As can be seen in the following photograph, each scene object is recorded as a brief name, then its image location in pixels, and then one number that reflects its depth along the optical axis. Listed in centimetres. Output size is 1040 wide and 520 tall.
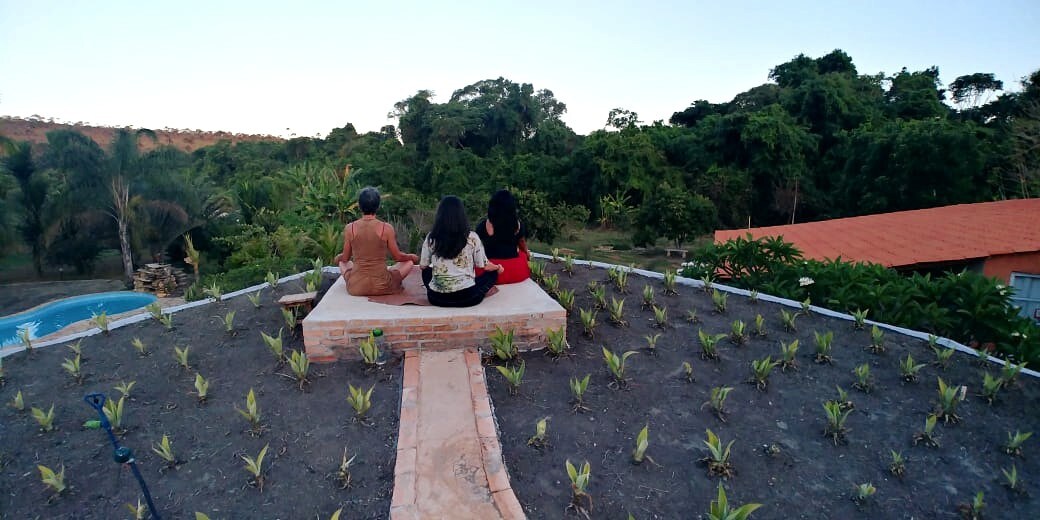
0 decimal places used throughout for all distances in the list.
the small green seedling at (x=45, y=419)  339
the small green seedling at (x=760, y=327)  473
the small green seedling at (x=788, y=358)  425
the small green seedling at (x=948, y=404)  361
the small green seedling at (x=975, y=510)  278
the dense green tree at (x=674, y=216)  1915
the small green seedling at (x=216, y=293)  560
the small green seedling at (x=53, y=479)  283
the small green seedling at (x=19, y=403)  365
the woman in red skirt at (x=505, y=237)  498
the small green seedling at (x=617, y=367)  398
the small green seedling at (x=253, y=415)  338
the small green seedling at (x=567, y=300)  523
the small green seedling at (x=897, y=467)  312
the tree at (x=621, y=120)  3331
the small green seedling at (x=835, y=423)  344
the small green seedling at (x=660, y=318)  497
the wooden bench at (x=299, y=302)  499
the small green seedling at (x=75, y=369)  407
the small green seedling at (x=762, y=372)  399
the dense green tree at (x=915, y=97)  2728
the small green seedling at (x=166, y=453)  310
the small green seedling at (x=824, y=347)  436
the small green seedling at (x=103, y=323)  491
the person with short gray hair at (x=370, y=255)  455
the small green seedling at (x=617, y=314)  499
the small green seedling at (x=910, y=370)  407
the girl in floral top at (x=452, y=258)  431
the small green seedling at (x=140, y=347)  446
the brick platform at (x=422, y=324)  417
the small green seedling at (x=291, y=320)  468
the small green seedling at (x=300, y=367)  387
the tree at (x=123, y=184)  1608
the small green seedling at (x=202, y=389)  374
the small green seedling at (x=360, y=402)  347
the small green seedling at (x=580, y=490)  281
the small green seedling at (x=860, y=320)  490
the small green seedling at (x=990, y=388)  381
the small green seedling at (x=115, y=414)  343
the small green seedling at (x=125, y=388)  375
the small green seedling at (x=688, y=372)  406
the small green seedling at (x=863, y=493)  288
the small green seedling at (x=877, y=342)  451
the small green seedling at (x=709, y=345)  437
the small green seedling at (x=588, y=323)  474
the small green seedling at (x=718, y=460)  307
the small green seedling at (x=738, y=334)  462
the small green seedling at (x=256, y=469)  293
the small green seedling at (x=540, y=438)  326
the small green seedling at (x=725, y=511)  259
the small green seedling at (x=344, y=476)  295
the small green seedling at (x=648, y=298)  543
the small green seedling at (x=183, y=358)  420
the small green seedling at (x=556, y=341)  432
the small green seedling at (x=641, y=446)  312
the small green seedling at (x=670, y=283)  586
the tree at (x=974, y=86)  3209
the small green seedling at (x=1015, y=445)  329
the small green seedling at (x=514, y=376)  381
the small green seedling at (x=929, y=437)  337
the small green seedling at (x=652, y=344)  449
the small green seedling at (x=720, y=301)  531
